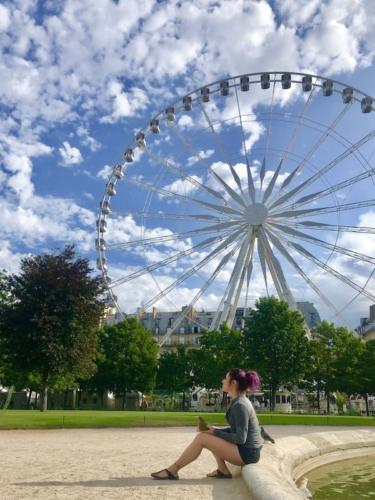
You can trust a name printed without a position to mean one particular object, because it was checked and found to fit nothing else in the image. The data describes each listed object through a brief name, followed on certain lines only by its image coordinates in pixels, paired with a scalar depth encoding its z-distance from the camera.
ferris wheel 41.88
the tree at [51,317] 31.17
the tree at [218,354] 55.20
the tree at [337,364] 56.34
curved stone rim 6.30
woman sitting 7.70
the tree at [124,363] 63.94
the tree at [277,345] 49.62
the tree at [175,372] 65.25
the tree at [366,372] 56.34
